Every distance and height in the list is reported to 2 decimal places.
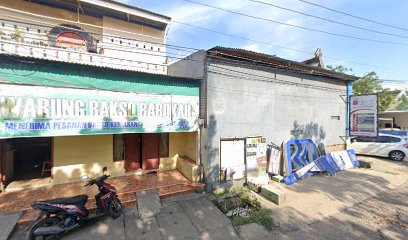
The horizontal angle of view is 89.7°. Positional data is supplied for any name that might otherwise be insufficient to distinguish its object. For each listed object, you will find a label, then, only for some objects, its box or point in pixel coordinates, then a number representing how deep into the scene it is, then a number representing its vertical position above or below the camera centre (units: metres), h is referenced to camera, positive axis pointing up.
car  11.84 -1.72
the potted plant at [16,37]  6.76 +2.76
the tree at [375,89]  23.28 +3.36
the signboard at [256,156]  7.96 -1.52
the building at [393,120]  21.27 -0.15
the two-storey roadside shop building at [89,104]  4.88 +0.38
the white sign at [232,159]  7.44 -1.54
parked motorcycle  4.18 -2.17
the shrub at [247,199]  6.05 -2.48
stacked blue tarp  8.65 -2.07
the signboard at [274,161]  8.64 -1.81
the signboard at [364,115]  10.86 +0.19
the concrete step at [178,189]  6.70 -2.44
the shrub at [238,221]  5.23 -2.70
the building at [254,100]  7.18 +0.78
